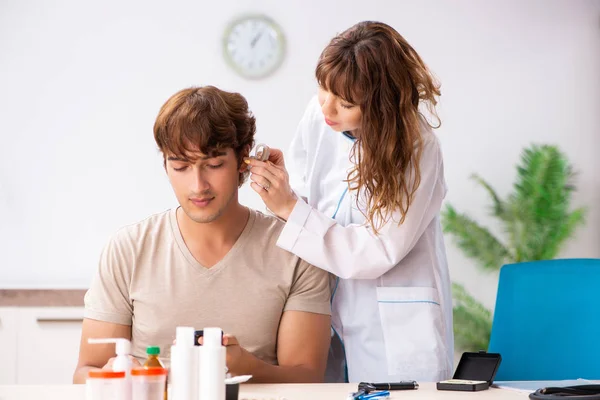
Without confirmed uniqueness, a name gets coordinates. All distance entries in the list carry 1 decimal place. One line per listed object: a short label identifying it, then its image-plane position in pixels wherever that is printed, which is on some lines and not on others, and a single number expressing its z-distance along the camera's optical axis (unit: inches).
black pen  105.5
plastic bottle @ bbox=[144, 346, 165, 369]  92.5
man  115.5
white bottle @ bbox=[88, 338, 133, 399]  91.8
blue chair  118.9
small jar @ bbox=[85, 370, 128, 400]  91.5
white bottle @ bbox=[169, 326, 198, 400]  92.6
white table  102.8
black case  107.7
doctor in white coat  115.2
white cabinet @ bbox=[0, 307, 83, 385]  173.2
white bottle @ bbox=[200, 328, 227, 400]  92.4
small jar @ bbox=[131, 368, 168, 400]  92.0
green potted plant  207.4
